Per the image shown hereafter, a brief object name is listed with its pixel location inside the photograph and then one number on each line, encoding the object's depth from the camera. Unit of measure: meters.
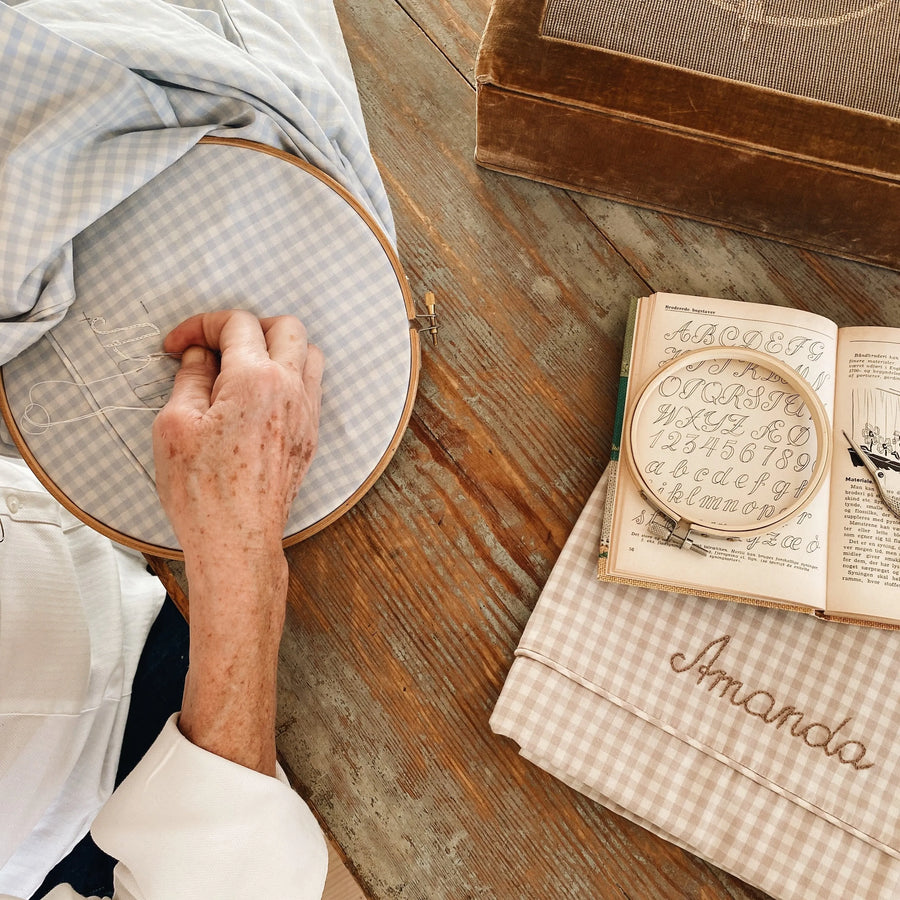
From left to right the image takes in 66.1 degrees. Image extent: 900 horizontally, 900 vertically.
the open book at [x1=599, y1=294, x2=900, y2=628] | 0.69
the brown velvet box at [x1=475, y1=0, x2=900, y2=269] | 0.71
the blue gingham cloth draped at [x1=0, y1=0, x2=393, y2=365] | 0.62
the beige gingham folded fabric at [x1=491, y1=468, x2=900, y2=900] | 0.67
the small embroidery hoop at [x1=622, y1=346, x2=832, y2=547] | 0.68
